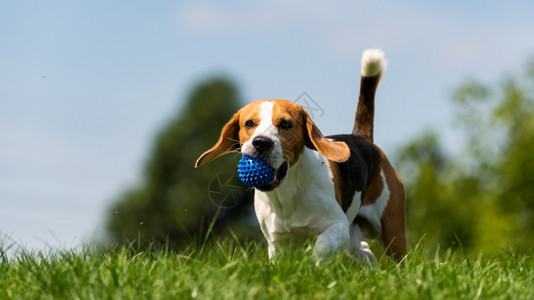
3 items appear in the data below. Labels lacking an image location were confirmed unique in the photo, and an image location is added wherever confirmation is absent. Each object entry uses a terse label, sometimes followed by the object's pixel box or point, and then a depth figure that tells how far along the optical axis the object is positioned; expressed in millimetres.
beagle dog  5203
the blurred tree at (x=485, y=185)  26000
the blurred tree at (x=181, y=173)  24203
